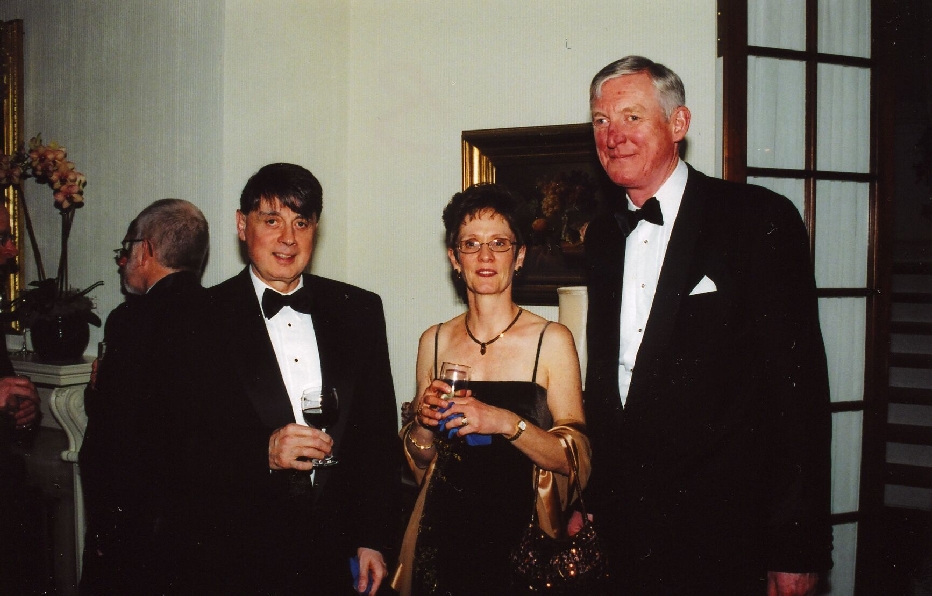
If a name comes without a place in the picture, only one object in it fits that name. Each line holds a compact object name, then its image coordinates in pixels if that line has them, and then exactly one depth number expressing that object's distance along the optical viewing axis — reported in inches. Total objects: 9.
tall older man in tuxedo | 64.8
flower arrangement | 127.8
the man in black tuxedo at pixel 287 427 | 70.9
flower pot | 126.6
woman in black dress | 76.9
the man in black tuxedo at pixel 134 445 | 80.7
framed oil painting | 127.9
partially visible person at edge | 81.0
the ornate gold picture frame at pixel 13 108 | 145.3
